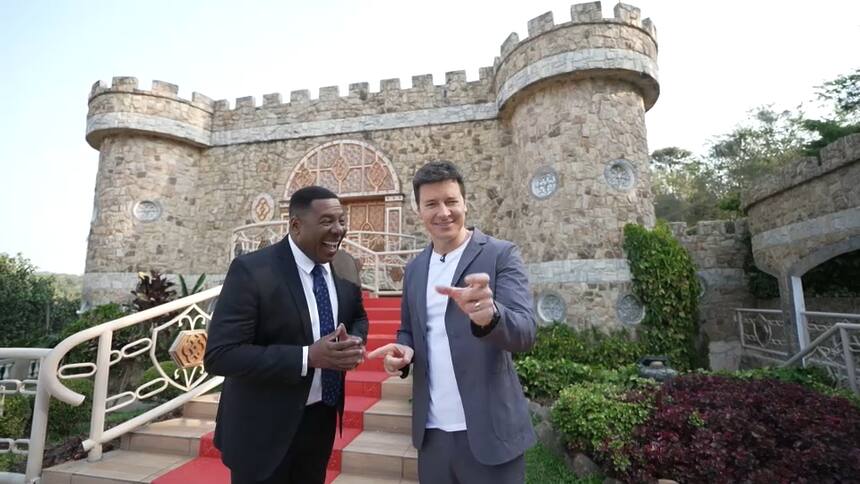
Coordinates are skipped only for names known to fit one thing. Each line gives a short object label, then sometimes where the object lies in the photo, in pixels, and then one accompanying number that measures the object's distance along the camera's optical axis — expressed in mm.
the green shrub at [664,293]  6539
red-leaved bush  2811
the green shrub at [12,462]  3103
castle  7160
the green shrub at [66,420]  4070
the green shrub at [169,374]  4676
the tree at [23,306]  10555
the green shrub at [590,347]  6355
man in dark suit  1484
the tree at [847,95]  10959
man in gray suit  1414
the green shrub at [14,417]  3287
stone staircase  2775
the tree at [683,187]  18328
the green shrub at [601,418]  3168
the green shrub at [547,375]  4539
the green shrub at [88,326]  6191
